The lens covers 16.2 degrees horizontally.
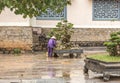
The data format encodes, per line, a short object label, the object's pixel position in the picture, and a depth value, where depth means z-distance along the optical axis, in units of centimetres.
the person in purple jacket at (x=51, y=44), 2092
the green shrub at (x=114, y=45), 1328
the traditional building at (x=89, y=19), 2584
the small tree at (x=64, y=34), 2080
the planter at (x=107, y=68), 1233
